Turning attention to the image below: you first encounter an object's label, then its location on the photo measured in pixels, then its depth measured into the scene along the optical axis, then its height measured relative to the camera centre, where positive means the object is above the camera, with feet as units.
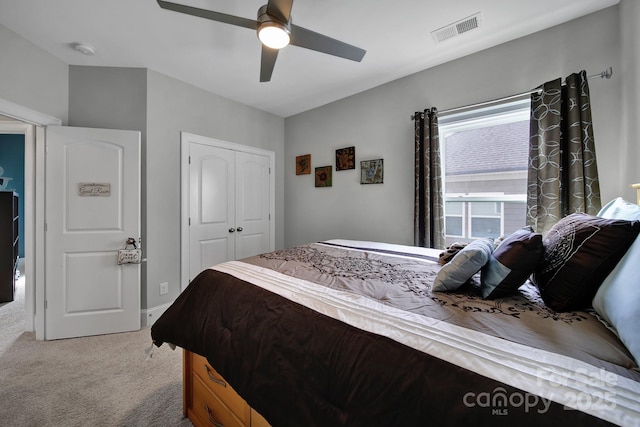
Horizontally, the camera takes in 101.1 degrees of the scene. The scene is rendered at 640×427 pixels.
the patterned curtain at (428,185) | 8.49 +0.99
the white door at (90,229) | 7.95 -0.38
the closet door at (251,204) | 11.85 +0.57
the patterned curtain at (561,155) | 6.26 +1.48
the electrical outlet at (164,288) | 9.38 -2.58
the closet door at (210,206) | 10.25 +0.39
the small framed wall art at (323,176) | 11.98 +1.82
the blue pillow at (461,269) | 3.63 -0.74
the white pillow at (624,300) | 2.11 -0.78
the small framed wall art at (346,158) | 11.09 +2.46
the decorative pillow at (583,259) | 2.77 -0.50
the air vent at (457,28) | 6.74 +5.01
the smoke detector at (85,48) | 7.54 +4.90
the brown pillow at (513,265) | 3.32 -0.64
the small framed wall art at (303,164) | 12.71 +2.51
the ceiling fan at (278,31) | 4.83 +3.79
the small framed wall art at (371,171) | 10.31 +1.77
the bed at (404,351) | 1.94 -1.26
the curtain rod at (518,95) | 6.16 +3.30
